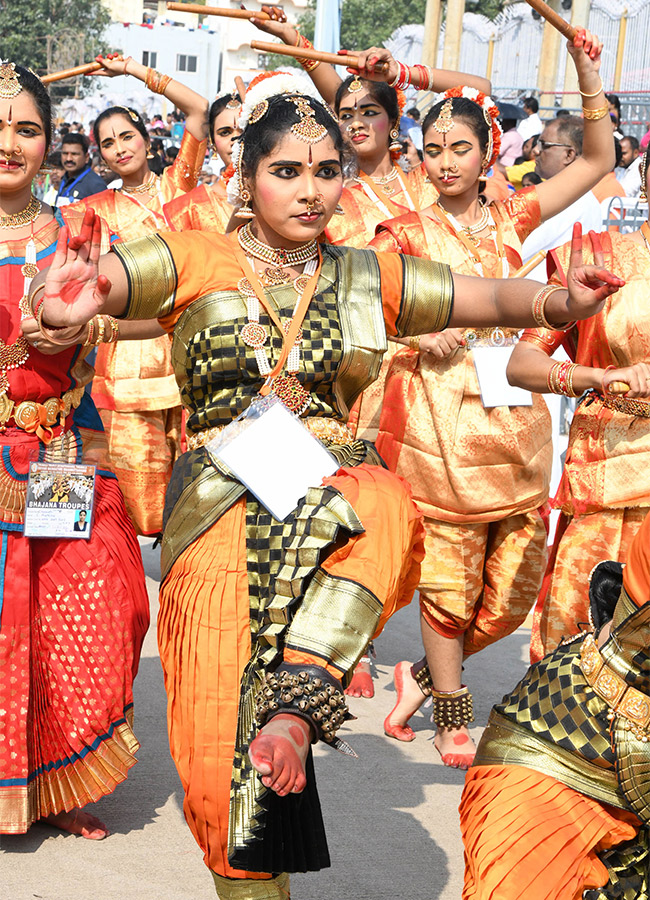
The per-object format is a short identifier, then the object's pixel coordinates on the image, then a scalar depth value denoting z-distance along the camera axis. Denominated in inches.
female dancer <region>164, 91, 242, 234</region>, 447.9
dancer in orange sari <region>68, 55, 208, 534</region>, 461.1
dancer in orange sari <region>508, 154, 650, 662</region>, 284.4
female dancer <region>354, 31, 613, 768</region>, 345.0
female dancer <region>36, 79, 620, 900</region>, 199.1
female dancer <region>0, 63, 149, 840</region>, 284.1
